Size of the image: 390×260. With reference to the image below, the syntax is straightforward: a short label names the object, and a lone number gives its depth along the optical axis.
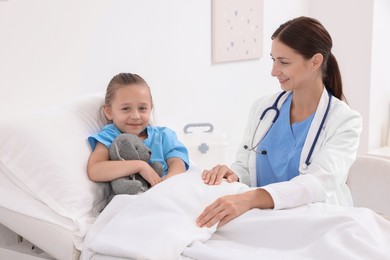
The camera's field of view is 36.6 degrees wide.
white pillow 1.66
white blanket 1.37
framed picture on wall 3.07
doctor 1.76
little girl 1.78
